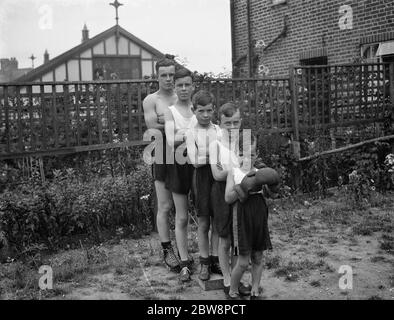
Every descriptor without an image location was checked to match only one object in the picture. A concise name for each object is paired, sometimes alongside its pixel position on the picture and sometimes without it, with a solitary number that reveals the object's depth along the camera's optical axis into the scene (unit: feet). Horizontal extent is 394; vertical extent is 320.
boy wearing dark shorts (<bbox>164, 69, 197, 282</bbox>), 13.33
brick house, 33.37
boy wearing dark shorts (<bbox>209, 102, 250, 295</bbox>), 11.62
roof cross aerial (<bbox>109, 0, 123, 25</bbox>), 65.16
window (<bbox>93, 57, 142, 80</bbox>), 73.06
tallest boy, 14.42
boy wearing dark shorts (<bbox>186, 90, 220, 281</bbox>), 12.28
